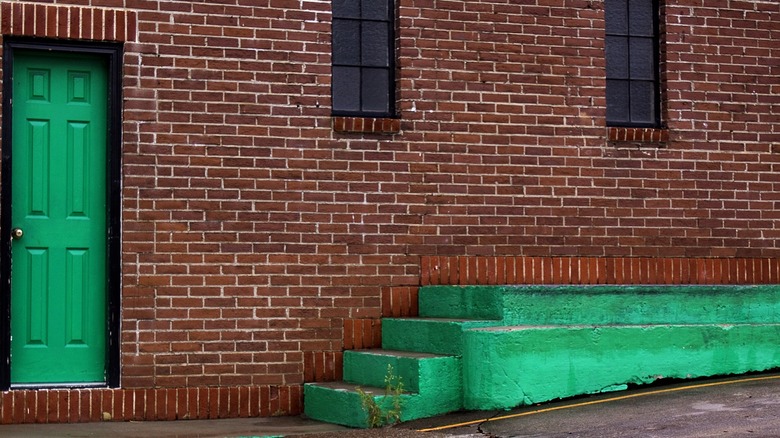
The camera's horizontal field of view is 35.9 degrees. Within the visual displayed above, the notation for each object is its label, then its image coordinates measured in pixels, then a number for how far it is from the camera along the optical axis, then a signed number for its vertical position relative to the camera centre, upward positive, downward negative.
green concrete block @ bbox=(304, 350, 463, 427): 8.02 -1.02
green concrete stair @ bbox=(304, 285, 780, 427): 8.02 -0.72
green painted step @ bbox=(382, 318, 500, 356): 8.25 -0.67
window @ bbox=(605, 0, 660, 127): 10.23 +1.52
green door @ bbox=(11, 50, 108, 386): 8.57 +0.15
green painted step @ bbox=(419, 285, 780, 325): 8.45 -0.46
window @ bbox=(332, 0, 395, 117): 9.52 +1.46
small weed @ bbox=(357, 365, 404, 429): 7.86 -1.09
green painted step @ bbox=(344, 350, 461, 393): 8.04 -0.88
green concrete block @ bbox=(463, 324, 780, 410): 7.96 -0.81
